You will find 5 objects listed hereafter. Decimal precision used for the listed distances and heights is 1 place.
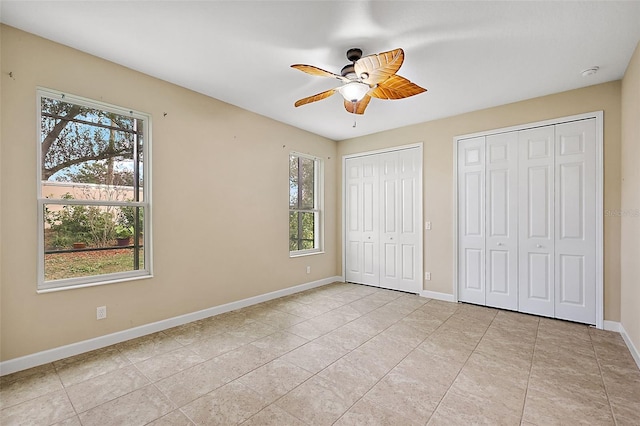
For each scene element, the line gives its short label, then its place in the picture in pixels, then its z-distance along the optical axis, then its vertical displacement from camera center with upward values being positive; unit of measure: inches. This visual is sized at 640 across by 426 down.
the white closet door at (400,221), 187.8 -6.3
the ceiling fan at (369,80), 86.9 +44.1
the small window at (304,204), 196.5 +5.2
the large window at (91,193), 101.5 +7.3
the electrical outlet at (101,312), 109.2 -37.0
